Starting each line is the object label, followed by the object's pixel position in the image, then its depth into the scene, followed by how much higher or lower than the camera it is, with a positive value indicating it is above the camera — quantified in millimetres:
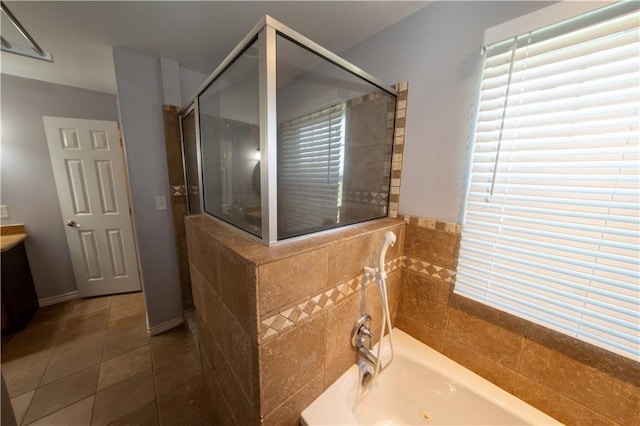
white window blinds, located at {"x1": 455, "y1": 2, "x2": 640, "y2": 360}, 681 +16
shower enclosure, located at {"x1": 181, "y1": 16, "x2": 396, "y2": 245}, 772 +210
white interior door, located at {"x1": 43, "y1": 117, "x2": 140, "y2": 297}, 2076 -288
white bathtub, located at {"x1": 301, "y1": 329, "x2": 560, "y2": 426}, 884 -987
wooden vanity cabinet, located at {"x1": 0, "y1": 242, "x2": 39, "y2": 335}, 1729 -1002
